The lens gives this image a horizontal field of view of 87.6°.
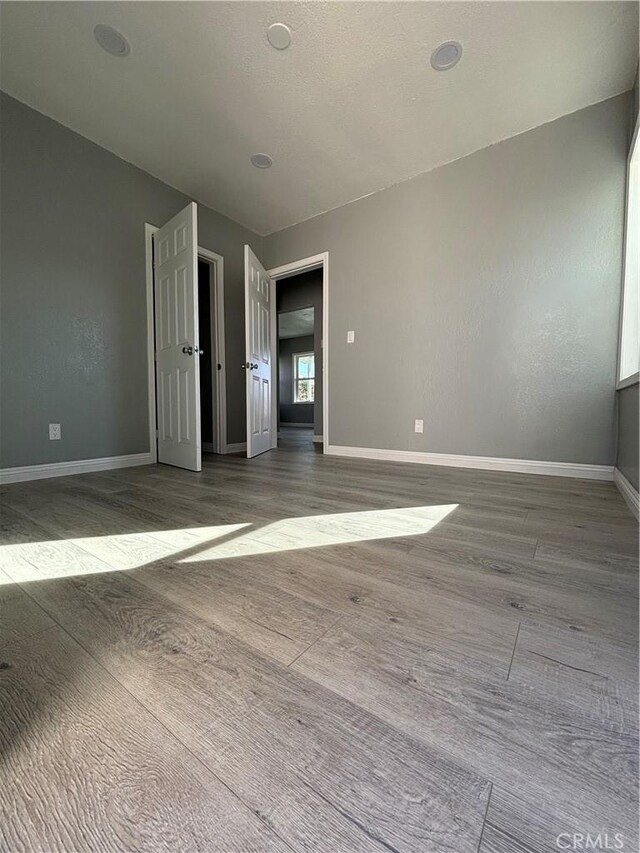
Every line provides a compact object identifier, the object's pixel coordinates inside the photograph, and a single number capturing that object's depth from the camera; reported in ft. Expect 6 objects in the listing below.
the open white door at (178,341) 8.17
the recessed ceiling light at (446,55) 5.98
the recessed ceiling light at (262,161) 8.68
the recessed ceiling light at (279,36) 5.70
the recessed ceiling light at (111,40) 5.75
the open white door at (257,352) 10.27
